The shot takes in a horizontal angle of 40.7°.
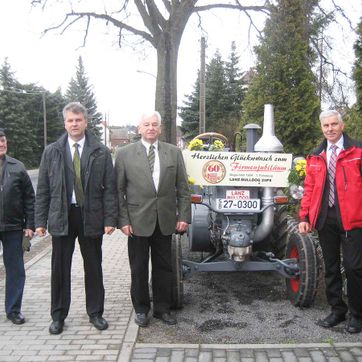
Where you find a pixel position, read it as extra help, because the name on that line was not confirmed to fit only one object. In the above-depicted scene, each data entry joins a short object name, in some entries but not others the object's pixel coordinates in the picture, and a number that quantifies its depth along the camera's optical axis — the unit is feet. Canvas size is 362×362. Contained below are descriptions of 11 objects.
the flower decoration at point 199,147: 18.31
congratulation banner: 16.31
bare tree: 57.93
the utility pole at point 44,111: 134.10
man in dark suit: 13.91
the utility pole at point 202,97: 65.92
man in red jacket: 13.48
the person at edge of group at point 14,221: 14.79
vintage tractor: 15.83
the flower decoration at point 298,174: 16.17
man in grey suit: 14.32
